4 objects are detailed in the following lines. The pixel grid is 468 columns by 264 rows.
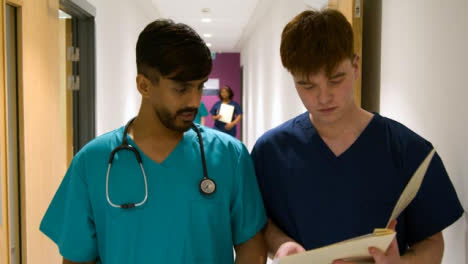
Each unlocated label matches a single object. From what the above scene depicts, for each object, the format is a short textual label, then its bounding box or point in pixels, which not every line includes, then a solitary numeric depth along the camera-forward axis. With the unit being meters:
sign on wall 11.69
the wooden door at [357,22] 1.70
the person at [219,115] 7.24
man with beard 1.04
